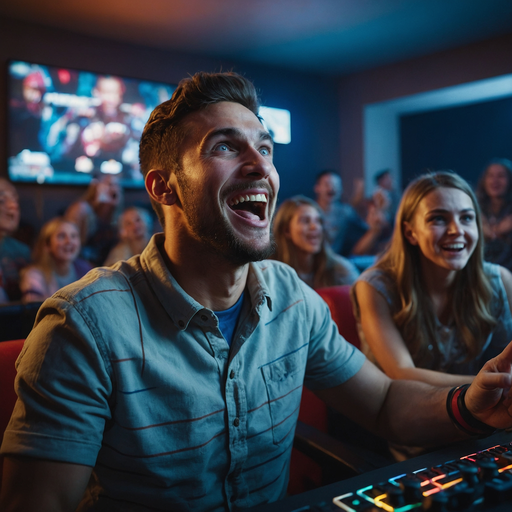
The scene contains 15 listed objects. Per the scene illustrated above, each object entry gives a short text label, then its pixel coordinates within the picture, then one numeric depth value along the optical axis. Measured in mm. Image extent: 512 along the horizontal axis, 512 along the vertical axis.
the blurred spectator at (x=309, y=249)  3432
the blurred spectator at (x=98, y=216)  4953
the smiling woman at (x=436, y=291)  1686
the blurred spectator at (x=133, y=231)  4742
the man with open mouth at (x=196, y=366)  858
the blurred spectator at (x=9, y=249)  4145
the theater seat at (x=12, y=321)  1929
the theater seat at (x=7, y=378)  1008
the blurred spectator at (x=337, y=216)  6020
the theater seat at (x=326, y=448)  1167
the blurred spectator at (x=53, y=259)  3840
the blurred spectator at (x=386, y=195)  6125
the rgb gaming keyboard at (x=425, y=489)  673
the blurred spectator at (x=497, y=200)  4309
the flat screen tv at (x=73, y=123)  4973
